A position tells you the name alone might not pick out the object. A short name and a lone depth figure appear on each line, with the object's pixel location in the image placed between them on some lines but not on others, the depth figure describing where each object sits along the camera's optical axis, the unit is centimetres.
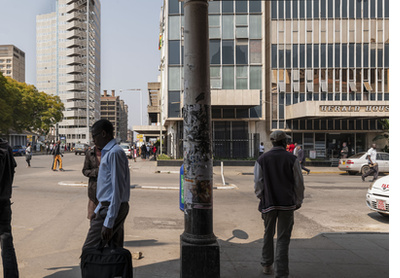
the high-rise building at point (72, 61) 10960
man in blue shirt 306
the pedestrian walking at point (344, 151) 2743
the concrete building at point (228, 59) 2956
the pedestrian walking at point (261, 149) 2759
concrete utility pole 390
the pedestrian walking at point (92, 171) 502
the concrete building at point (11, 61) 16138
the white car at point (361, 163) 1864
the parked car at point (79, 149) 4700
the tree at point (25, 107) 4584
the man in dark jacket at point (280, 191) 408
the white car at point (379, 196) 753
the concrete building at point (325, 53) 3072
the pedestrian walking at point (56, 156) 1962
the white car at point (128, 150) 3747
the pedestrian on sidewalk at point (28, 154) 2281
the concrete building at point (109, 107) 18565
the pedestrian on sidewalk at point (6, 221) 362
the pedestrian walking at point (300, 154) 1762
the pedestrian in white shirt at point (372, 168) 1499
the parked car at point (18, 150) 4773
